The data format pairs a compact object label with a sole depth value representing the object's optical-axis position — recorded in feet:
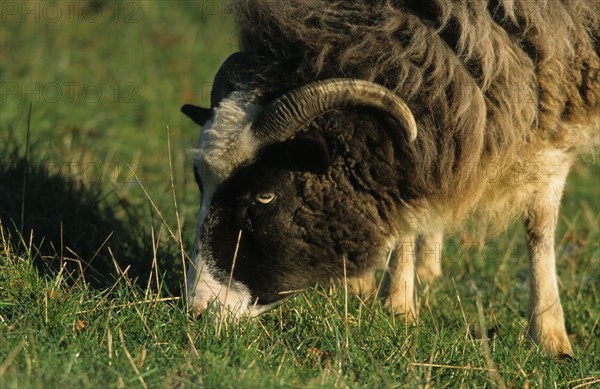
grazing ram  30.48
